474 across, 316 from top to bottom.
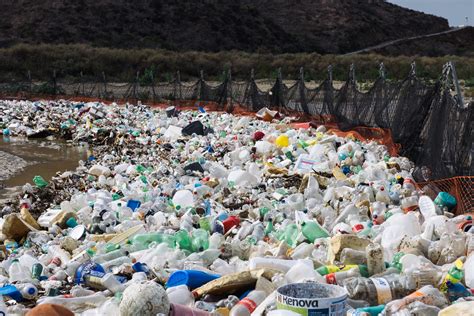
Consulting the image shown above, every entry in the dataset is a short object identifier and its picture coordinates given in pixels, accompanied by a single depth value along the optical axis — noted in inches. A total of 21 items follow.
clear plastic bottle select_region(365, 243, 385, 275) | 150.6
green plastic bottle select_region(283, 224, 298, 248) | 190.9
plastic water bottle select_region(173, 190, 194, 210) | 253.3
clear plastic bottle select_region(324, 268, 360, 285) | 143.8
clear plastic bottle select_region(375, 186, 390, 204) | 237.6
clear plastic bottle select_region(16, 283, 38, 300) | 153.9
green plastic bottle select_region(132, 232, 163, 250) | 196.7
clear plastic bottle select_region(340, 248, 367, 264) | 155.6
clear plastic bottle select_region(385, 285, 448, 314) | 125.5
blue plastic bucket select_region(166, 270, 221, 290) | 150.6
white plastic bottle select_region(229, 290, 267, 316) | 132.6
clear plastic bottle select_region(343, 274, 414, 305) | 134.6
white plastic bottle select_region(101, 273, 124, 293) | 154.3
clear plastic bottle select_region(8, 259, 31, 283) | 169.8
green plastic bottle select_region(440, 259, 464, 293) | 138.1
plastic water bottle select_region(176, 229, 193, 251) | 191.5
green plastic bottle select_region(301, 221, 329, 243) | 191.9
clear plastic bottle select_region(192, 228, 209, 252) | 191.0
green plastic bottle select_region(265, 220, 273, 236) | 207.2
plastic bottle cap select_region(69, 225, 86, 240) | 219.6
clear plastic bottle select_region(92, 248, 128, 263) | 178.2
